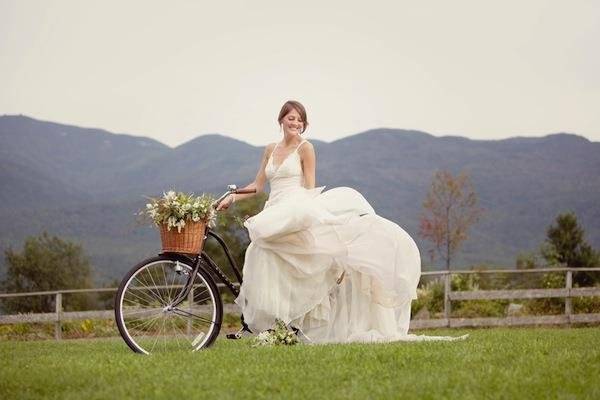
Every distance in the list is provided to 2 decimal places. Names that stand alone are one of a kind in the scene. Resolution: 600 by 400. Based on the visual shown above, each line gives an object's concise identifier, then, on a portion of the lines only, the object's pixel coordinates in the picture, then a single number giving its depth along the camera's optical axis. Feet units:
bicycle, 25.07
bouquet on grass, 26.55
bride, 26.78
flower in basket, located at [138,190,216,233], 25.00
